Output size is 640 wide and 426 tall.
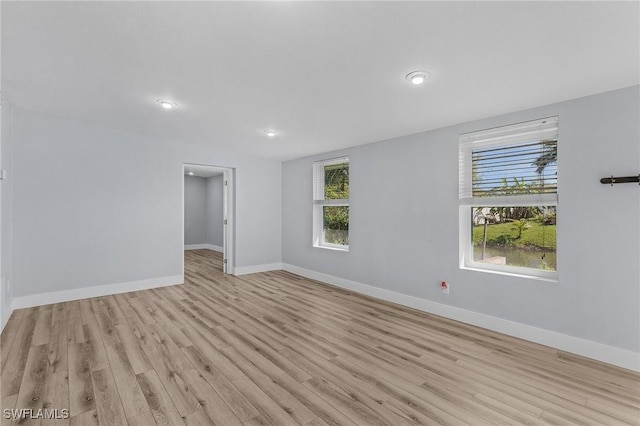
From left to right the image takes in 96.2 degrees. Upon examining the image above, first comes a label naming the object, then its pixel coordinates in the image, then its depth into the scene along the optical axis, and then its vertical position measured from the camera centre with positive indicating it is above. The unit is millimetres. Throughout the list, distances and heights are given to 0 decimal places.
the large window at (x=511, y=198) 2904 +163
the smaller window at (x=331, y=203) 5074 +178
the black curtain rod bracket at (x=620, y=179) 2364 +288
